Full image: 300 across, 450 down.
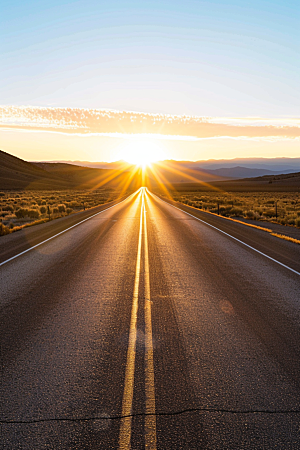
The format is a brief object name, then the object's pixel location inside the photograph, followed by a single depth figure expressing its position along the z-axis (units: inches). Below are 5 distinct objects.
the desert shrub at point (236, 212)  1291.8
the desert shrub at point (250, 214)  1171.8
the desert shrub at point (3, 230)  732.3
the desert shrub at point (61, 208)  1491.1
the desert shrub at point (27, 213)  1210.9
